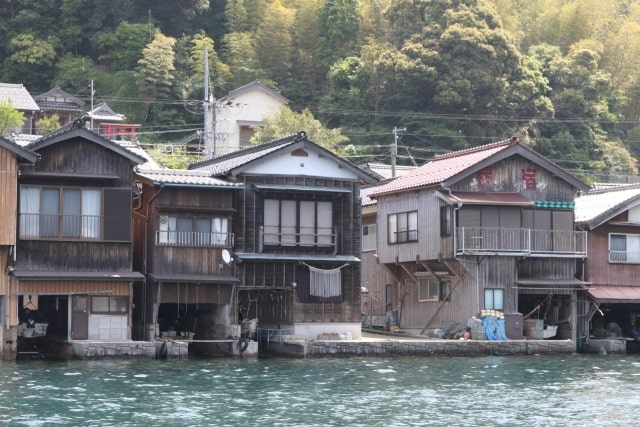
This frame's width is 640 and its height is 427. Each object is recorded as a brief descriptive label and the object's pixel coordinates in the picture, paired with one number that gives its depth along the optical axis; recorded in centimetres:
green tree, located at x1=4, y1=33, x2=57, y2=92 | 8619
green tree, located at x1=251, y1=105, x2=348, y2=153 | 6925
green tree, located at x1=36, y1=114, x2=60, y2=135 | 7106
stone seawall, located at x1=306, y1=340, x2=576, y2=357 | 4141
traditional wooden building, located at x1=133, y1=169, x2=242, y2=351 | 4147
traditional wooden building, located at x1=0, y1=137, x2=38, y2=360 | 3812
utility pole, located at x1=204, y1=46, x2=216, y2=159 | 5703
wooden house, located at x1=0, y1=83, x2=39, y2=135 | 7375
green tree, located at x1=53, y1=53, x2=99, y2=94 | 8569
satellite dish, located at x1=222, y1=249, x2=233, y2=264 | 4216
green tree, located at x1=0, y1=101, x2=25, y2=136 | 6319
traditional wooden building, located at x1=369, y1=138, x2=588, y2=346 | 4606
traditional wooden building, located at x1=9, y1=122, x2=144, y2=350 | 3909
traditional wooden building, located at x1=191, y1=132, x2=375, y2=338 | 4312
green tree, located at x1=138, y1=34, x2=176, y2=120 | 8106
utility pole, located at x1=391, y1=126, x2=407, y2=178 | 5831
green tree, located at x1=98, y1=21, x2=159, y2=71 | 8712
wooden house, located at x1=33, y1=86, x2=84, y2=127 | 7825
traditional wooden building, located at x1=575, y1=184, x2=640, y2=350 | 4809
